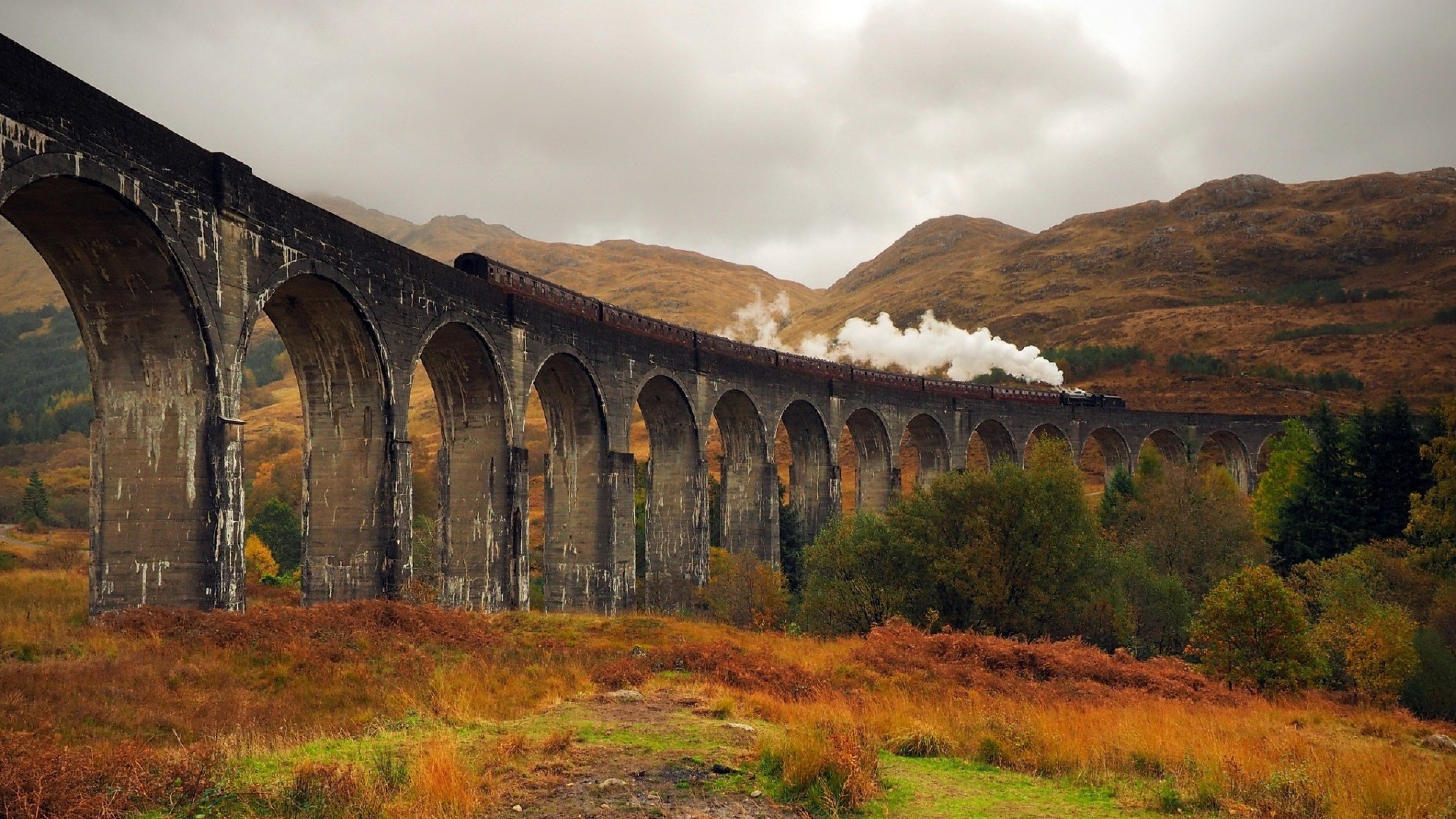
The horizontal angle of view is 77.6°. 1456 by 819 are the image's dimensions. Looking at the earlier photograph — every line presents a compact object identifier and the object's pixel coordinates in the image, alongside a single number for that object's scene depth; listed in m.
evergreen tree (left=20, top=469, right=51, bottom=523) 56.75
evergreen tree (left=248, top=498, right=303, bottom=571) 51.41
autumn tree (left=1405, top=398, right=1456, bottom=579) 25.23
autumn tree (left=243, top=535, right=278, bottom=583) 43.31
